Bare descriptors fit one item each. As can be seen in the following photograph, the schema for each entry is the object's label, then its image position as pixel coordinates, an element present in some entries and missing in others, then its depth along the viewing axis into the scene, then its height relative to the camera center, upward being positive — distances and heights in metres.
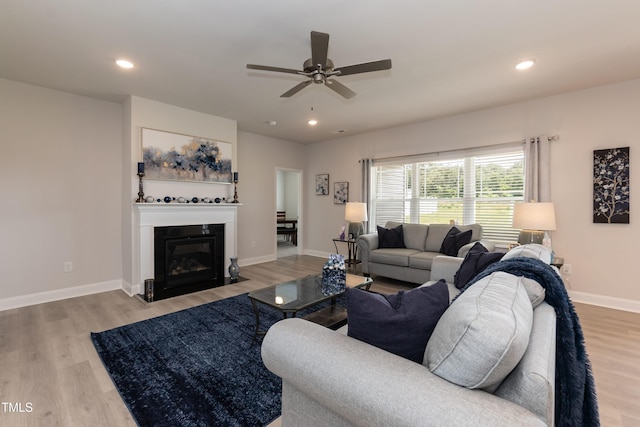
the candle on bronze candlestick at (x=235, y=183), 4.92 +0.47
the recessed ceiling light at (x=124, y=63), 2.90 +1.51
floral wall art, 3.38 +0.31
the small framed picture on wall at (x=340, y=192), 6.16 +0.41
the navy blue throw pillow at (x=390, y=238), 4.70 -0.44
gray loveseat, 4.04 -0.62
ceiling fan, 2.09 +1.15
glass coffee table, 2.32 -0.74
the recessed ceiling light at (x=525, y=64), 2.90 +1.51
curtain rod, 3.82 +0.98
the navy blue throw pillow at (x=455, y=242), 4.05 -0.43
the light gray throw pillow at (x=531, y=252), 1.91 -0.29
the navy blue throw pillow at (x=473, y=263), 2.41 -0.45
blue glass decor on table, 2.81 -0.63
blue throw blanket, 1.07 -0.60
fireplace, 3.87 -0.15
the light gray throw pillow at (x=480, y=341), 0.80 -0.38
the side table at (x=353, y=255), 5.18 -0.84
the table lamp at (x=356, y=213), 5.05 -0.03
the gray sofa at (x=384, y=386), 0.76 -0.52
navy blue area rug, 1.75 -1.19
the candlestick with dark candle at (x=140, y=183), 3.83 +0.38
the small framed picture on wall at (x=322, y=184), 6.51 +0.61
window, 4.25 +0.37
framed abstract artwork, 3.99 +0.81
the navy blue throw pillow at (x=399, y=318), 1.10 -0.42
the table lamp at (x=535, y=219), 3.37 -0.09
